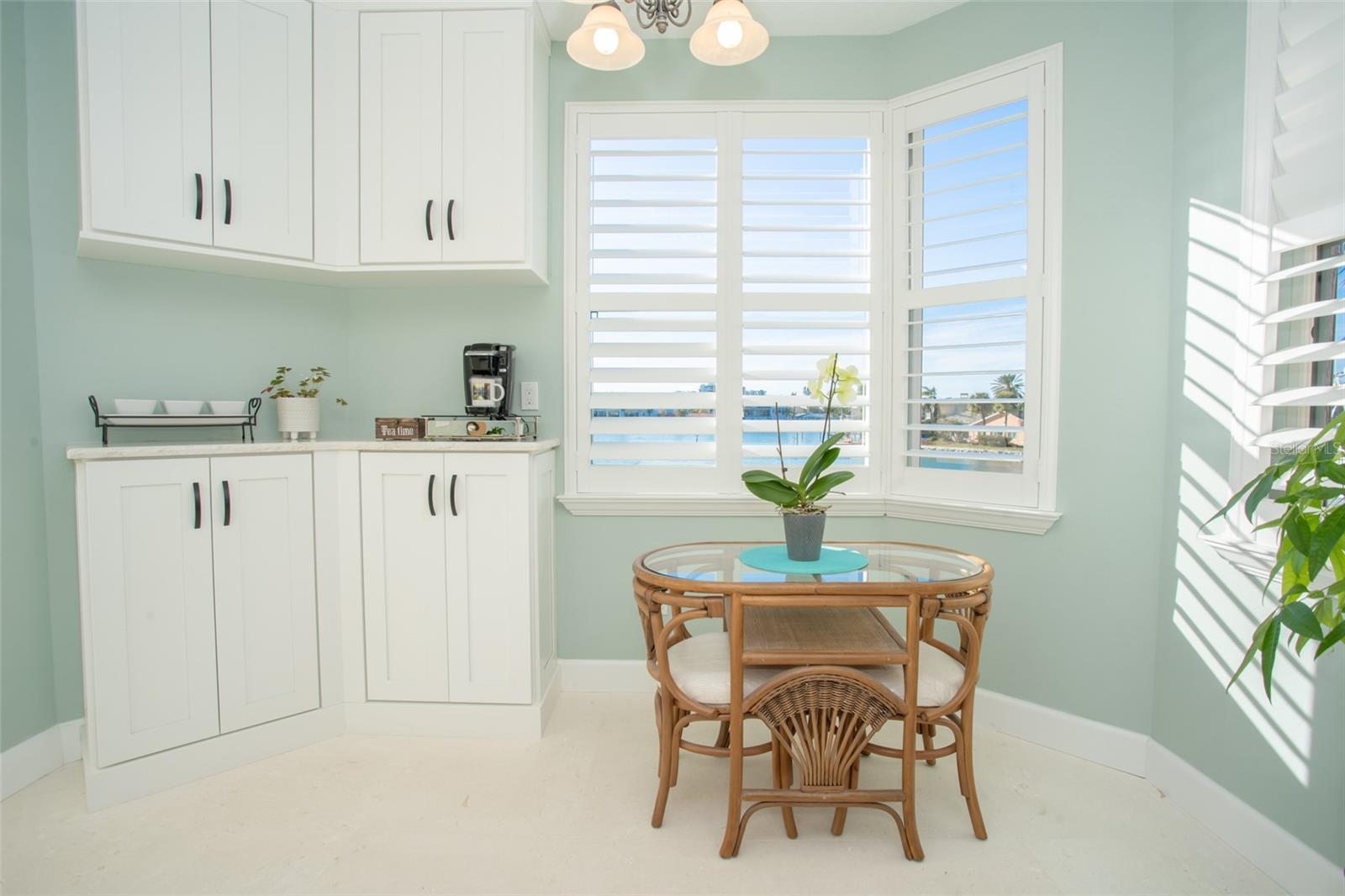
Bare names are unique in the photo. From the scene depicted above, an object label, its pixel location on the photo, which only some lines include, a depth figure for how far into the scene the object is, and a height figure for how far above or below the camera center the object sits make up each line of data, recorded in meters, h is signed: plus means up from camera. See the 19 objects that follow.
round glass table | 1.66 -0.44
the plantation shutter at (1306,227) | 1.55 +0.49
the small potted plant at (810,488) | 1.86 -0.21
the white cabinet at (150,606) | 1.95 -0.61
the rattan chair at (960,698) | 1.70 -0.76
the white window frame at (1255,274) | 1.72 +0.41
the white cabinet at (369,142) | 2.22 +1.02
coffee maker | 2.55 +0.16
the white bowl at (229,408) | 2.37 +0.03
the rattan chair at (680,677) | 1.72 -0.73
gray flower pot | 1.87 -0.35
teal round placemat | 1.81 -0.43
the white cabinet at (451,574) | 2.36 -0.59
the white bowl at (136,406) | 2.17 +0.04
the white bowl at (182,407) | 2.25 +0.04
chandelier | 1.96 +1.21
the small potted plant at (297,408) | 2.46 +0.03
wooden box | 2.46 -0.04
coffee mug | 2.54 +0.11
